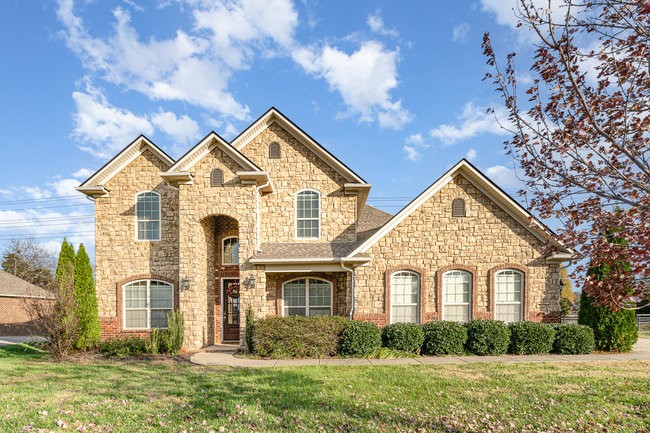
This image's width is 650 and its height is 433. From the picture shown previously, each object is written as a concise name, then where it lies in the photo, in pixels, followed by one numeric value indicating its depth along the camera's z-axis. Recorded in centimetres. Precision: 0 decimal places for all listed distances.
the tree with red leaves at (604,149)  393
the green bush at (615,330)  1359
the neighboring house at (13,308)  2870
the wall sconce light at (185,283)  1420
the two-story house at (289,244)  1420
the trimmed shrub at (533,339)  1298
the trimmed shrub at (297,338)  1265
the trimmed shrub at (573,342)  1308
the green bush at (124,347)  1348
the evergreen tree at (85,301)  1399
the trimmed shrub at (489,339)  1290
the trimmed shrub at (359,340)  1269
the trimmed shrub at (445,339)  1289
